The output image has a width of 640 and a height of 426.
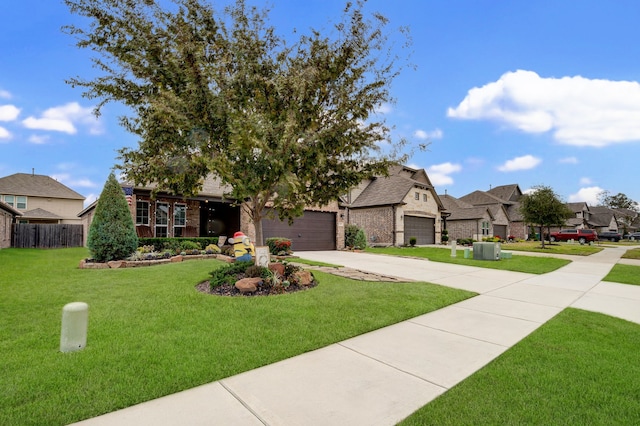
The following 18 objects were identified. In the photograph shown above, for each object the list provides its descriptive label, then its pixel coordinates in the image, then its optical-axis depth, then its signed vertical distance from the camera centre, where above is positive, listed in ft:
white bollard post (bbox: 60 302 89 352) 12.38 -4.40
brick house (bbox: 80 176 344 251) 52.01 +0.15
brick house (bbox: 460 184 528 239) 127.54 +6.35
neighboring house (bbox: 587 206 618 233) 195.11 -0.44
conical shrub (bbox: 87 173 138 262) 35.47 -0.64
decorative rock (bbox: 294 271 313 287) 25.63 -4.89
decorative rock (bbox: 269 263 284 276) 26.22 -4.11
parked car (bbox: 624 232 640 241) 172.76 -9.83
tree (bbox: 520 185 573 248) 92.22 +3.44
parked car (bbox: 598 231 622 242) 150.67 -8.30
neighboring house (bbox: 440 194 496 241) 110.32 -0.75
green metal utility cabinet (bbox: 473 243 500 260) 48.91 -5.04
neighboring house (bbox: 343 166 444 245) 82.48 +3.21
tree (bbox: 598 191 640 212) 242.37 +13.81
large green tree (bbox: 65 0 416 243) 21.36 +9.70
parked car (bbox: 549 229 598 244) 115.44 -6.15
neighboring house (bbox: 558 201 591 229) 175.32 +2.11
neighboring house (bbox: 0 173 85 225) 104.12 +8.55
